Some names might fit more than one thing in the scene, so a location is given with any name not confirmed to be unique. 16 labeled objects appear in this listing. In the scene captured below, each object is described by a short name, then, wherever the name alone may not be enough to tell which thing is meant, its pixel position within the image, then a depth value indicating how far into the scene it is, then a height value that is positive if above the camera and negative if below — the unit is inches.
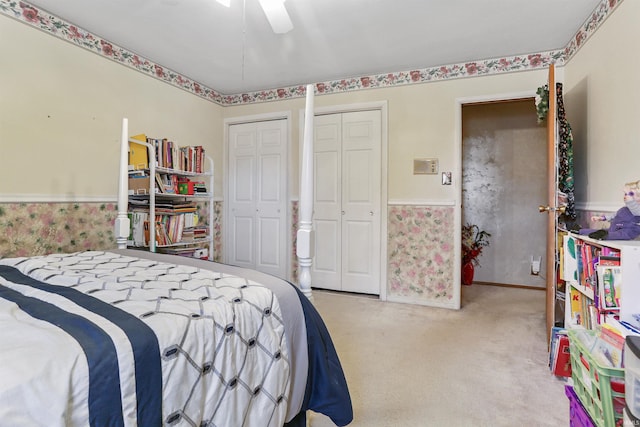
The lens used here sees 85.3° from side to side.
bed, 26.2 -12.1
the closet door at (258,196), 159.8 +9.3
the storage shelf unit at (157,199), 108.4 +5.4
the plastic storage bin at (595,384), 35.5 -18.0
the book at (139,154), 110.4 +19.2
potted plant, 167.9 -13.3
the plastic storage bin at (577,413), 42.6 -24.5
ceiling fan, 69.7 +42.4
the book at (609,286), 55.5 -10.5
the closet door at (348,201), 143.6 +7.0
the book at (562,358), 76.2 -30.4
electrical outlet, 162.9 -21.9
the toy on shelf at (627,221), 63.4 +0.2
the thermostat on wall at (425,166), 133.3 +20.2
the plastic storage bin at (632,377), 30.0 -13.6
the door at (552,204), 92.8 +4.5
